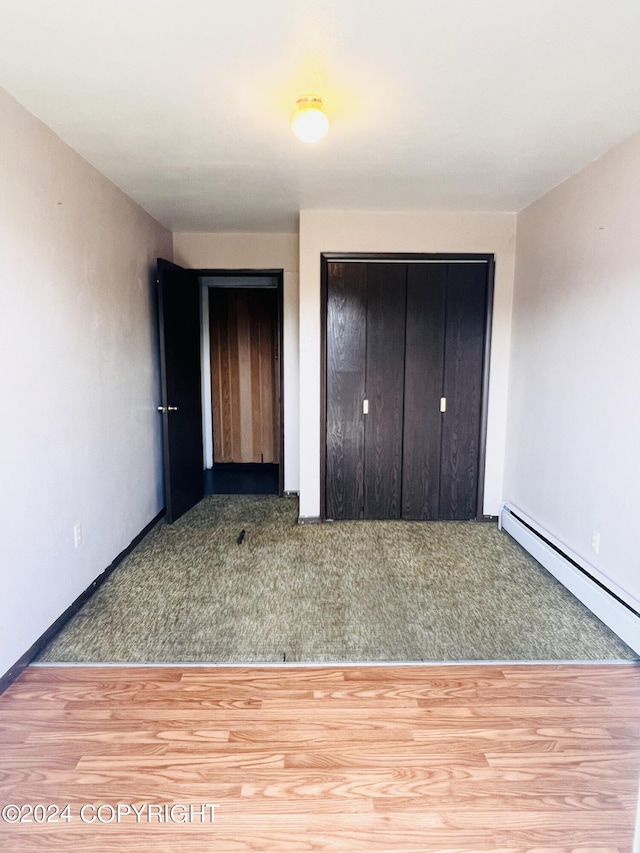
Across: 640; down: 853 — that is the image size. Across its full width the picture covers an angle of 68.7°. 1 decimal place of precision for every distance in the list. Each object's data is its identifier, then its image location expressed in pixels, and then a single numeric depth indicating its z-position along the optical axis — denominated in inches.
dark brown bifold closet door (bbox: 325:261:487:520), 147.8
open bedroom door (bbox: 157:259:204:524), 146.9
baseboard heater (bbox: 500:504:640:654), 90.3
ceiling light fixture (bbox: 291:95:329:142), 75.5
